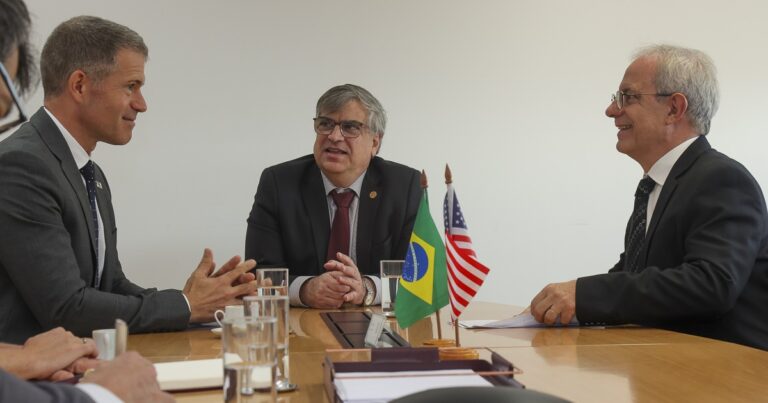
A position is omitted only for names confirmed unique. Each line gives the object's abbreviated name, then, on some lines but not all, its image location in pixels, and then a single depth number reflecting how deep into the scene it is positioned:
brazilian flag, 2.34
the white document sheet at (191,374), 1.68
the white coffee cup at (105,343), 1.74
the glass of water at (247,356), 1.34
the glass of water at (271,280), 2.47
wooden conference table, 1.66
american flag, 2.26
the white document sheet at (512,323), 2.69
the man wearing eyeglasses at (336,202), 3.88
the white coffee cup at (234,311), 2.20
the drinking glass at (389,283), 2.88
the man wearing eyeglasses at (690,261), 2.69
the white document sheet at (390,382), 1.43
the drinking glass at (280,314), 1.59
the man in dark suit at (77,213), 2.43
